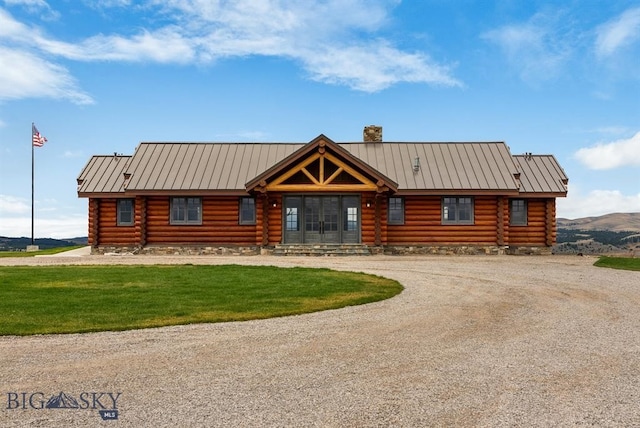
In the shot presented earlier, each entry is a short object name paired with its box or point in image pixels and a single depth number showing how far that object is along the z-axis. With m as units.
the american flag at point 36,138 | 35.46
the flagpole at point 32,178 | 36.20
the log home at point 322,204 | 27.95
